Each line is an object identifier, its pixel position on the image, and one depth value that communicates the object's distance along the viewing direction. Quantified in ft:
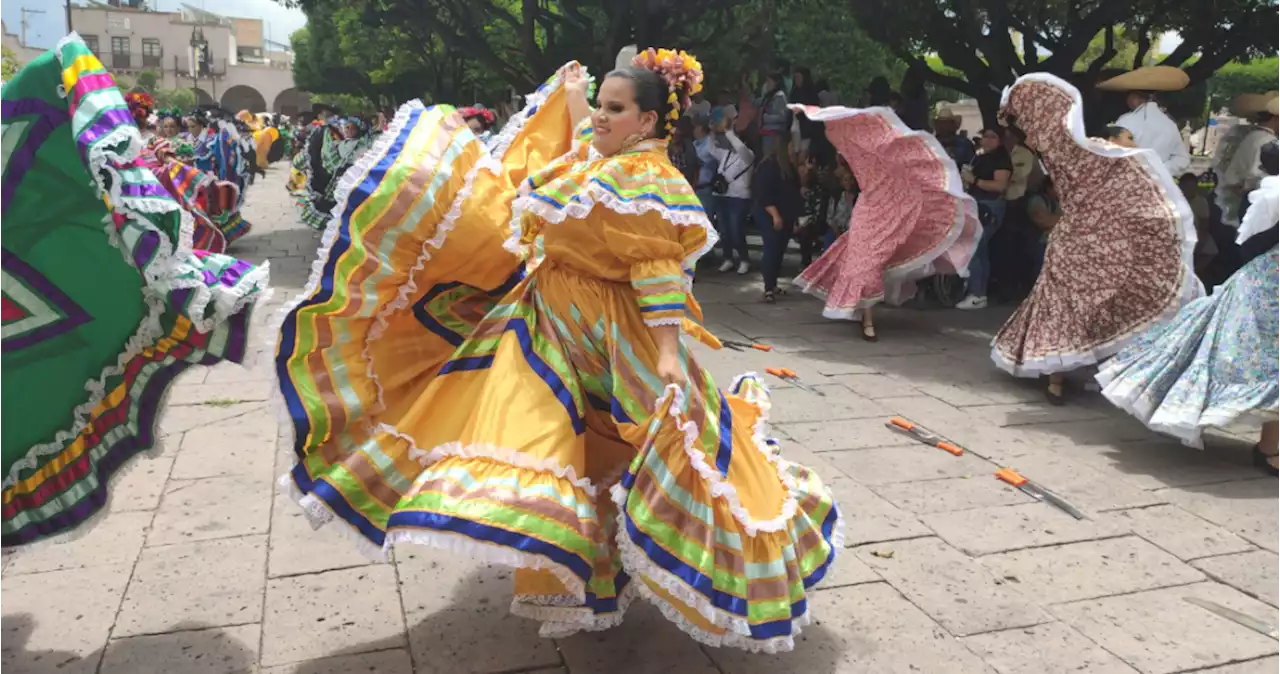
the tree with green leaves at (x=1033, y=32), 34.63
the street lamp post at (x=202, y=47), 155.18
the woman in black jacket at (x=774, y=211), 29.12
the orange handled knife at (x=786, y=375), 20.76
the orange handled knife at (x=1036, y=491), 14.05
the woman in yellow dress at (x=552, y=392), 8.31
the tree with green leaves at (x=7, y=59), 62.28
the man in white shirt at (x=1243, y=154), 25.23
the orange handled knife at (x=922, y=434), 16.38
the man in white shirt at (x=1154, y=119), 22.49
